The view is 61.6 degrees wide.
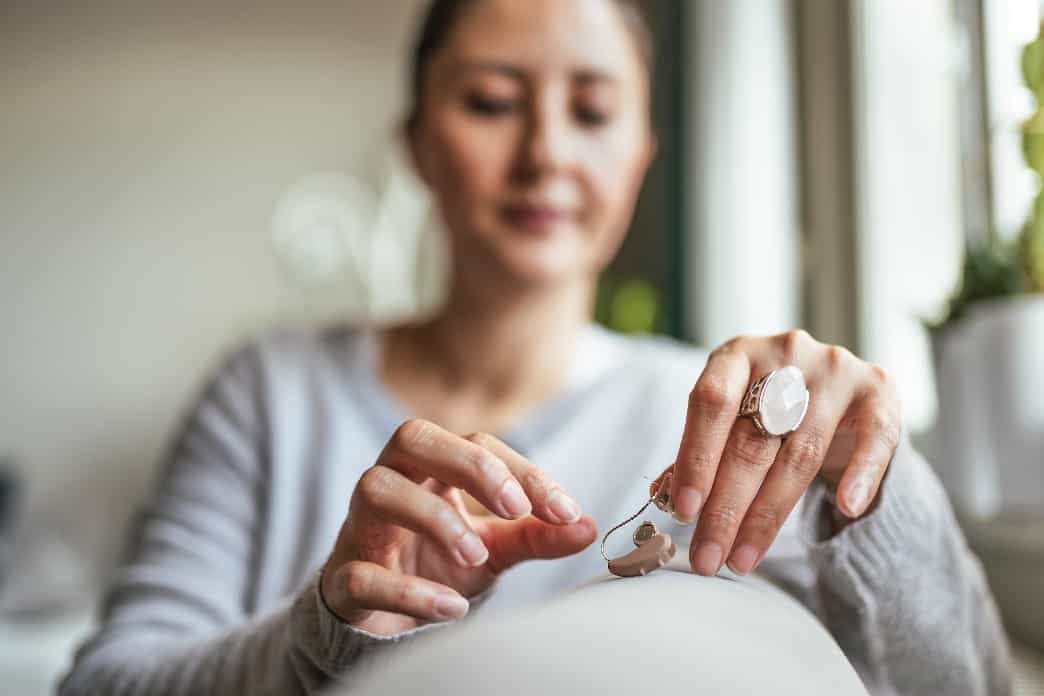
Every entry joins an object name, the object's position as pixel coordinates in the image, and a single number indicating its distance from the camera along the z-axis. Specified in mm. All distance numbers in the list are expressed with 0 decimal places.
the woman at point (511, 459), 317
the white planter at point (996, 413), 610
